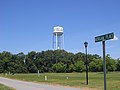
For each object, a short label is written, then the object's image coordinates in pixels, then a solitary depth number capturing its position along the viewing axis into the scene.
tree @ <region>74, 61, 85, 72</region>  63.27
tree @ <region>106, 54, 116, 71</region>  55.67
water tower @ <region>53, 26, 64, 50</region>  84.41
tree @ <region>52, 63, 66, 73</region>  68.28
